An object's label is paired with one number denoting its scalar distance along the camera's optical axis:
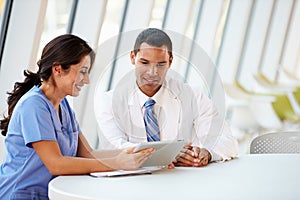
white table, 2.66
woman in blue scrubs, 2.97
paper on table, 2.95
